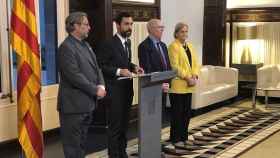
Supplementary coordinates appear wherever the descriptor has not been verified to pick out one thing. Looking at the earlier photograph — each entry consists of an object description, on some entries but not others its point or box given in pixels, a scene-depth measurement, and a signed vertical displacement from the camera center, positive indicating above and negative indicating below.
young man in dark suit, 4.34 -0.29
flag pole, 5.21 -0.25
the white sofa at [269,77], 8.31 -0.59
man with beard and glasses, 3.77 -0.33
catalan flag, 4.26 -0.23
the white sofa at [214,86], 7.33 -0.72
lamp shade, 9.30 +0.27
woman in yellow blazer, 5.10 -0.36
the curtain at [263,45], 9.10 +0.01
